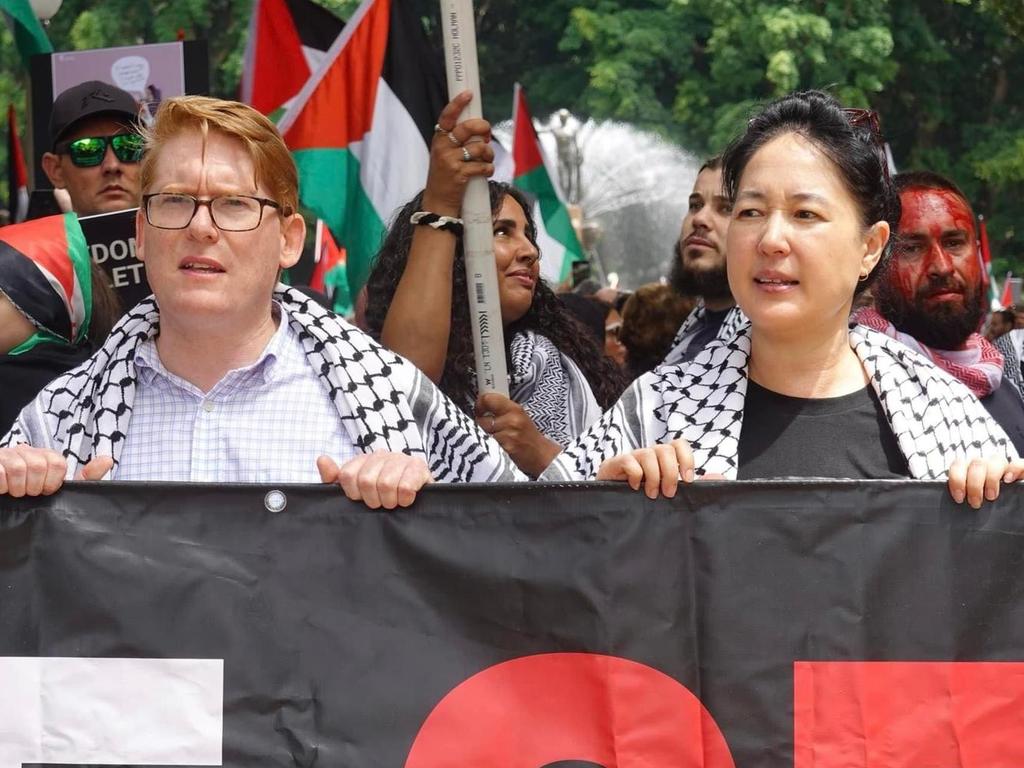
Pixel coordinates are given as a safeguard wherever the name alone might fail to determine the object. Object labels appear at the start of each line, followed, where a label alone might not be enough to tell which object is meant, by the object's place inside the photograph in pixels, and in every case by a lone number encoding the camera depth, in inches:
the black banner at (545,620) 93.7
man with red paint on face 153.7
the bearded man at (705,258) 166.9
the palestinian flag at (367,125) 179.5
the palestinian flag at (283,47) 202.5
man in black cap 179.2
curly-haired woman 138.8
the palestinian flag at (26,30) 237.5
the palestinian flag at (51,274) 125.5
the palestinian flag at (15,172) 304.2
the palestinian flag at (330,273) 416.5
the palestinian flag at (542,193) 337.1
